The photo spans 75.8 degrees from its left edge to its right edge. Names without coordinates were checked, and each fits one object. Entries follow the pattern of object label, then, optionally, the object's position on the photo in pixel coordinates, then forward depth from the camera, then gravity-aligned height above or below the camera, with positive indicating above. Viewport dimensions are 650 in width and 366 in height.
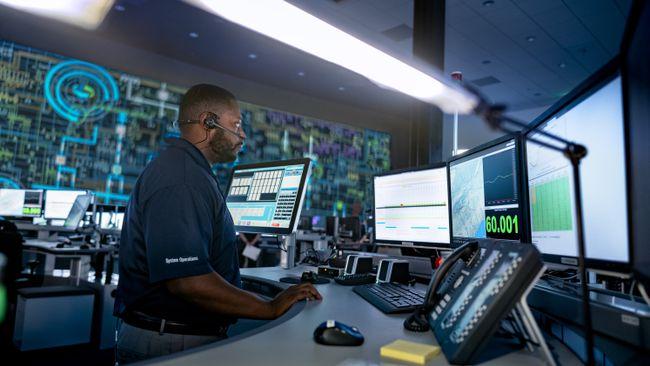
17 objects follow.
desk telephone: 0.60 -0.11
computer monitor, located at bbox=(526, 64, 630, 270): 0.66 +0.10
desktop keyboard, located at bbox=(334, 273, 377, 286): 1.49 -0.19
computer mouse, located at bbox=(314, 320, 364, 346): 0.72 -0.19
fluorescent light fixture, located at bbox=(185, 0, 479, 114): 1.10 +0.56
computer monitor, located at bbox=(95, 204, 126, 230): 4.86 +0.05
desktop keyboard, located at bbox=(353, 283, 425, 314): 1.01 -0.18
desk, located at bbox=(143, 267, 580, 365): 0.63 -0.20
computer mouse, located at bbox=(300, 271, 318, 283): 1.52 -0.19
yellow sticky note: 0.64 -0.19
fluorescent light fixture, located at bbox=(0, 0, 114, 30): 1.04 +0.56
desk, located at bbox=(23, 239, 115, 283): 3.34 -0.26
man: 1.04 -0.12
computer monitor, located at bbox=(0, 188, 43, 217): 4.86 +0.19
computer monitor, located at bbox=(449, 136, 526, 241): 1.10 +0.12
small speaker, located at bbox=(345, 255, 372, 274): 1.72 -0.15
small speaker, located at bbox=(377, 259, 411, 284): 1.51 -0.16
